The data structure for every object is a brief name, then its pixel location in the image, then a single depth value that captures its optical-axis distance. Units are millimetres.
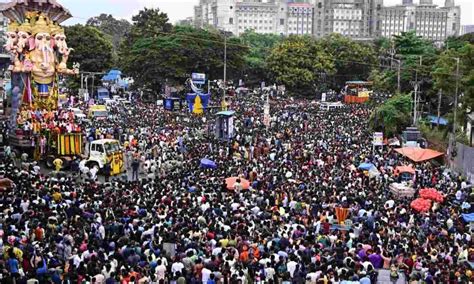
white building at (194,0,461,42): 182000
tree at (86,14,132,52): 134150
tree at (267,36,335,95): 75062
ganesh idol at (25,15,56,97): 33438
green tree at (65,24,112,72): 69812
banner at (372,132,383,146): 33781
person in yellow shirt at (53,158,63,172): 28338
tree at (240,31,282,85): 80500
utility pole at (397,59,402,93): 47906
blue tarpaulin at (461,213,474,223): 18969
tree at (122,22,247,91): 64938
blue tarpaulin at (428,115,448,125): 45169
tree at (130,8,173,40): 77625
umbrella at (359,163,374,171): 28312
